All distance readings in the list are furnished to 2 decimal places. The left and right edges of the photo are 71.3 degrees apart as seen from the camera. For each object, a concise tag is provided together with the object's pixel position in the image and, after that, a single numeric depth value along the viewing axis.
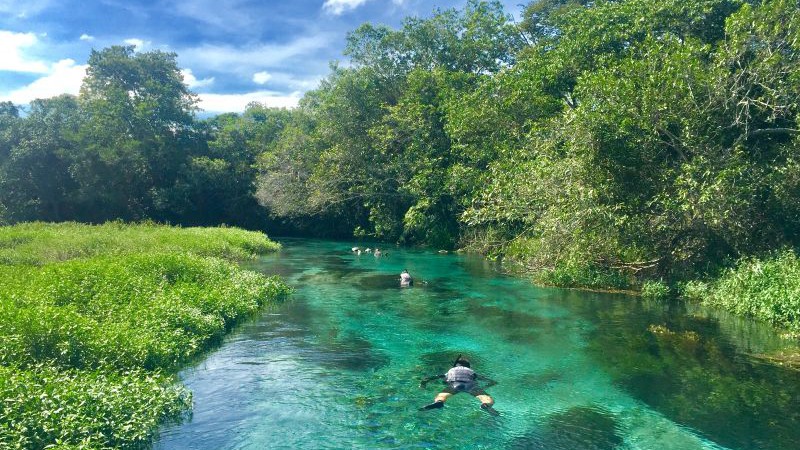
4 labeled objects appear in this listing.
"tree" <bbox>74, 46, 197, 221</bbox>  47.66
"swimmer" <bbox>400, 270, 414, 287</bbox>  23.33
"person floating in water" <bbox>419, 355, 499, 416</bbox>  10.70
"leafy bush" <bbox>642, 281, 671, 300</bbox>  19.70
